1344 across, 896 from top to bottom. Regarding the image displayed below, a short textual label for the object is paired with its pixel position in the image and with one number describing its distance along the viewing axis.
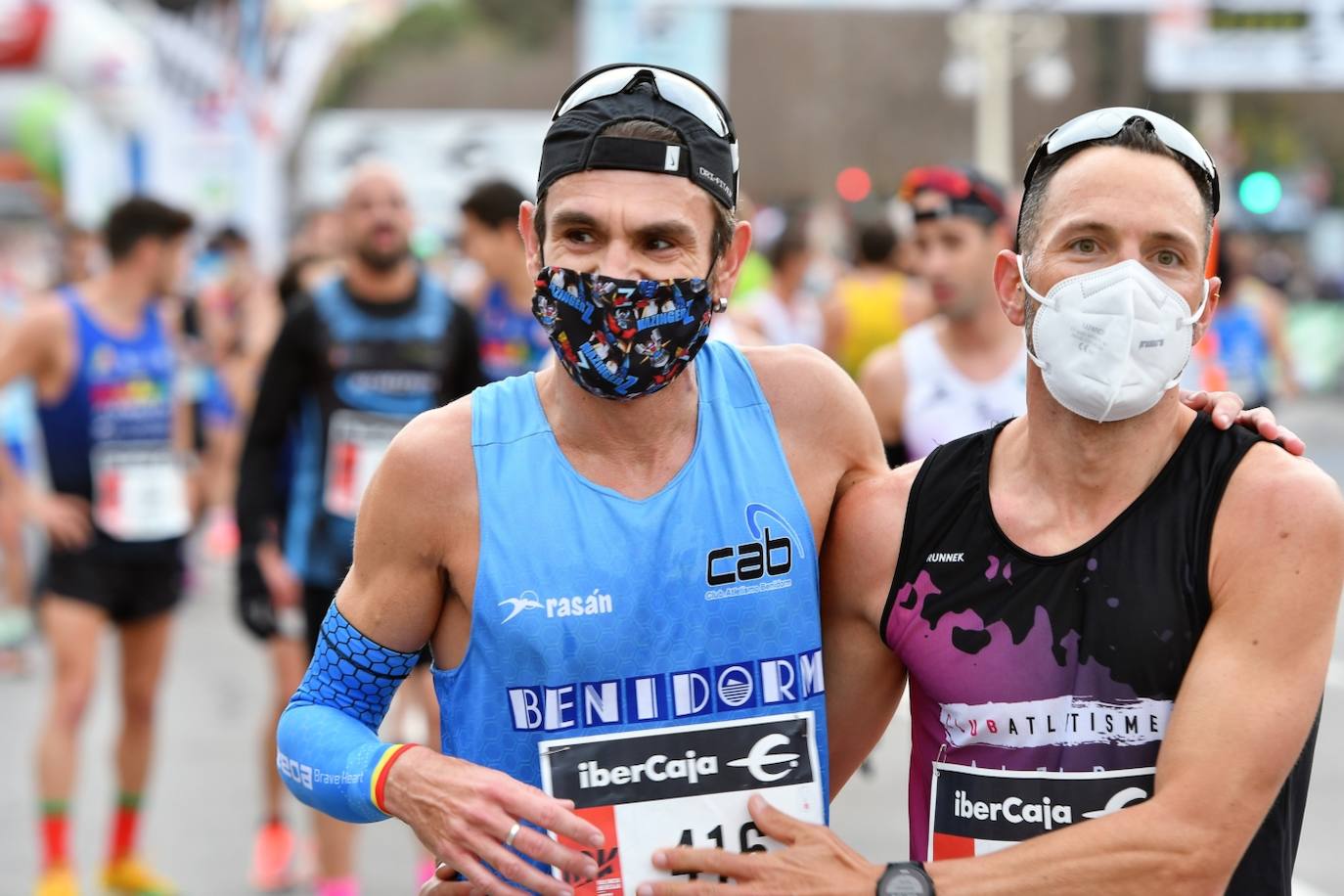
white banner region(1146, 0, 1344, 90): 20.53
